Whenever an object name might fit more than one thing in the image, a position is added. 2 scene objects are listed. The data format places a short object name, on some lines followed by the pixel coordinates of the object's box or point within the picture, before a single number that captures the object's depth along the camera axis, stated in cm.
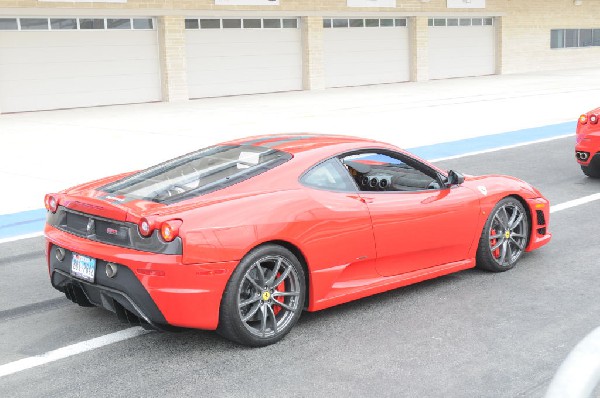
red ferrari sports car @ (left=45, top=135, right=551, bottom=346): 500
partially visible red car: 1064
